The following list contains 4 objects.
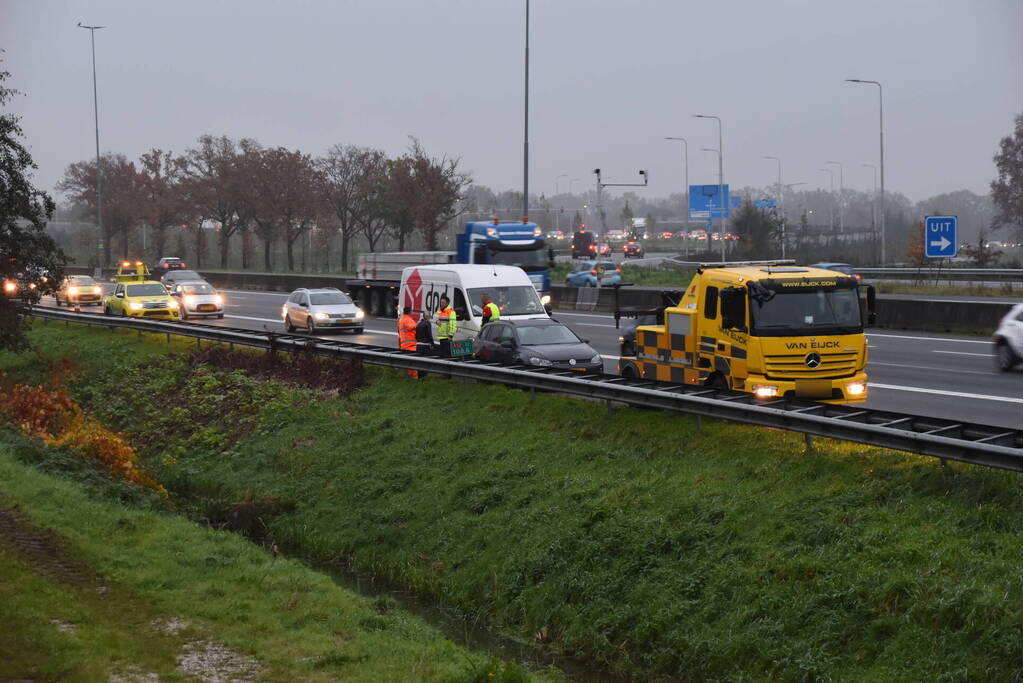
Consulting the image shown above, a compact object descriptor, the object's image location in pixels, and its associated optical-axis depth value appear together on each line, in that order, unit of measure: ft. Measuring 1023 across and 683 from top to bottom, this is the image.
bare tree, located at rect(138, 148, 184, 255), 340.74
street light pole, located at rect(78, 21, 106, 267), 238.44
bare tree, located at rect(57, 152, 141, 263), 357.82
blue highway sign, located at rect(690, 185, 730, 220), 313.12
